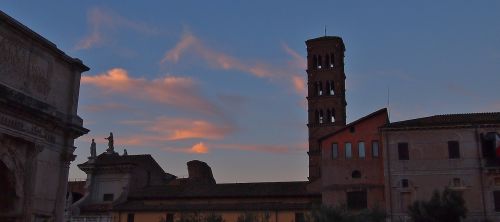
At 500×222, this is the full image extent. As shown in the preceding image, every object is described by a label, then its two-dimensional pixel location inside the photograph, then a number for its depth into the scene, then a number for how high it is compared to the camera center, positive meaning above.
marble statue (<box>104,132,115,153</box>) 51.62 +7.28
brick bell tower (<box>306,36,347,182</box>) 59.47 +14.36
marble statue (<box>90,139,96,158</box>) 47.17 +6.17
